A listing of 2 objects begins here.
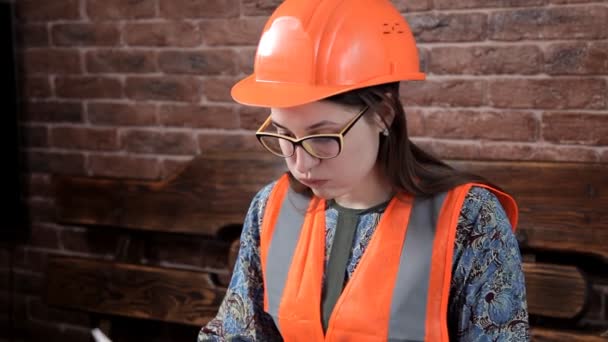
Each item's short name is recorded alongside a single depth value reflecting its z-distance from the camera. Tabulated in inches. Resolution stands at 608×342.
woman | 50.6
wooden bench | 77.2
